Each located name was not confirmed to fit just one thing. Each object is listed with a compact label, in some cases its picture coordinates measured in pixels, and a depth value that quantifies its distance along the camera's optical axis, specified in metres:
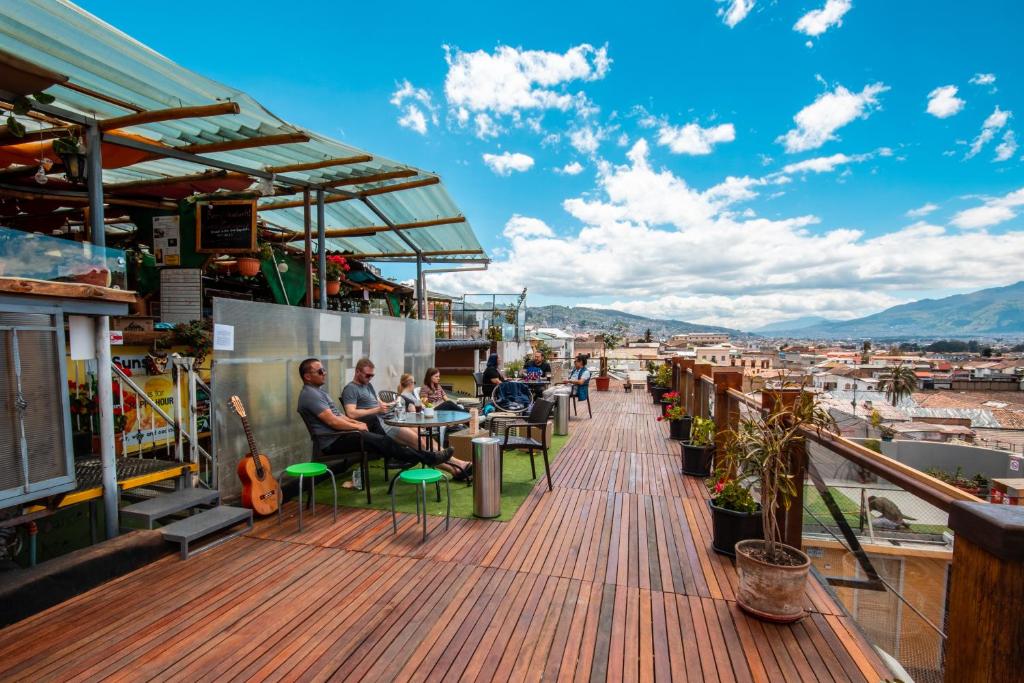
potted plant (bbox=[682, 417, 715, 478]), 5.27
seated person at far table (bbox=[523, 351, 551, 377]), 11.46
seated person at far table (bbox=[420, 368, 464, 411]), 6.45
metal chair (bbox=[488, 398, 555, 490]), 4.74
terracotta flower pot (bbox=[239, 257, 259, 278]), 5.25
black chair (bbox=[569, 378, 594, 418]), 10.07
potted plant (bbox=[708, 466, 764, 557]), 3.23
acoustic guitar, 3.93
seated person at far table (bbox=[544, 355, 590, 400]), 10.19
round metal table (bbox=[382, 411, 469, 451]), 4.30
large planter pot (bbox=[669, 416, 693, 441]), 7.00
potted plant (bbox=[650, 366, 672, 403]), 11.15
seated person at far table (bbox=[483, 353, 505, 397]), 8.03
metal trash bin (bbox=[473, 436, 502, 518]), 3.97
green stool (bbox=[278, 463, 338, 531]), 3.71
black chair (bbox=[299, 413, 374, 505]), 4.28
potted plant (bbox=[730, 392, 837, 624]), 2.56
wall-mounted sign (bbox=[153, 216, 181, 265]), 5.13
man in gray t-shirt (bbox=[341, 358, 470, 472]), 4.77
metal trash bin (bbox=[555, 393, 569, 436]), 7.64
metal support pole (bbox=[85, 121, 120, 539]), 3.21
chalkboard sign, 5.00
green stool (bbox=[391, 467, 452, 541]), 3.51
